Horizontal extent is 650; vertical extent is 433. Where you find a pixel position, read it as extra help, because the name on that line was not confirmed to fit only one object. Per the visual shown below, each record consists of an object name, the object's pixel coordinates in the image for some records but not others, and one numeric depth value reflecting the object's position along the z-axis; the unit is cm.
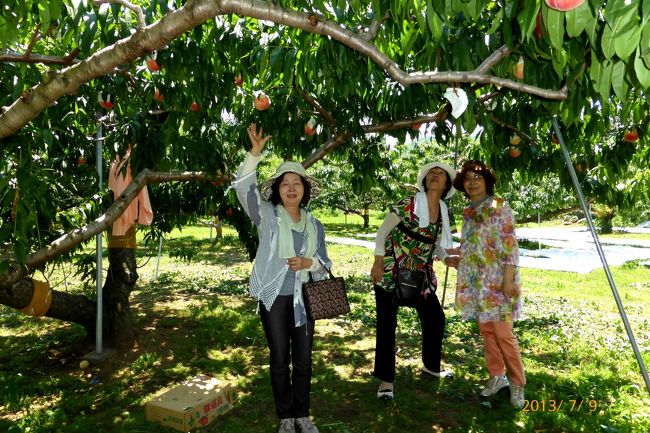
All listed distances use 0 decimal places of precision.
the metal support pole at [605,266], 237
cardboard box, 288
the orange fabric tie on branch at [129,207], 386
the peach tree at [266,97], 166
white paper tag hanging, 169
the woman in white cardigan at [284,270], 263
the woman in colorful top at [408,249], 318
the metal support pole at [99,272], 386
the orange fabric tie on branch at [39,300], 341
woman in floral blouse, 303
